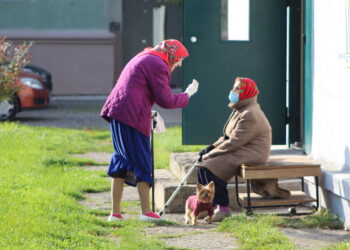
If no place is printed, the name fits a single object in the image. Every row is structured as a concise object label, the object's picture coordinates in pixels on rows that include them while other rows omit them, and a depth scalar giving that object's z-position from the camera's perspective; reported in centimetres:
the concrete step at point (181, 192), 1662
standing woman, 1510
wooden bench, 1519
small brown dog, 1499
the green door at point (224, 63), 1902
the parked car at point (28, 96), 3497
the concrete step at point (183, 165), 1711
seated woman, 1545
